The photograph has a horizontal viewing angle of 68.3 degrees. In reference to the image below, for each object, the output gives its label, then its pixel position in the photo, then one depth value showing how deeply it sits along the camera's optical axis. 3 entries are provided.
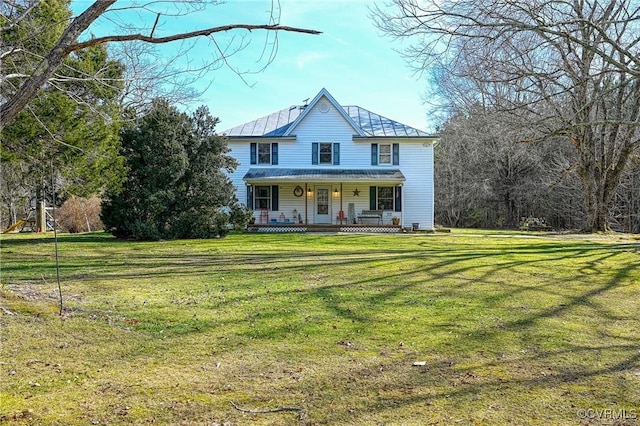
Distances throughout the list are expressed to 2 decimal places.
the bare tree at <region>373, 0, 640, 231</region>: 9.16
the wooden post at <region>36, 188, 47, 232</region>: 20.25
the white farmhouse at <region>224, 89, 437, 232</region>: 24.67
